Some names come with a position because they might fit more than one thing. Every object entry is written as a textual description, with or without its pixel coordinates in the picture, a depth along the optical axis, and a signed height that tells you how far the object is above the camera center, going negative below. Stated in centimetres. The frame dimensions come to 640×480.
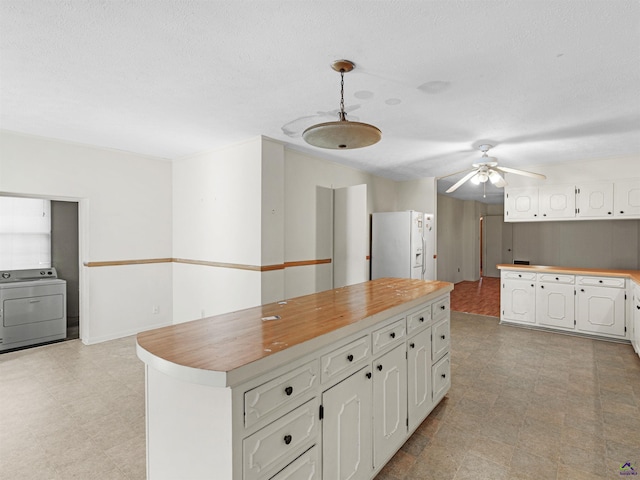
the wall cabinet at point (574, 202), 440 +49
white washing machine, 391 -84
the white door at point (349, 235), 463 +4
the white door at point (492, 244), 936 -20
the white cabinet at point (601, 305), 415 -86
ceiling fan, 399 +78
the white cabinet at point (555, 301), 447 -86
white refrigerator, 514 -12
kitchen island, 114 -62
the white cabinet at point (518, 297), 477 -86
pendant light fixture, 190 +60
